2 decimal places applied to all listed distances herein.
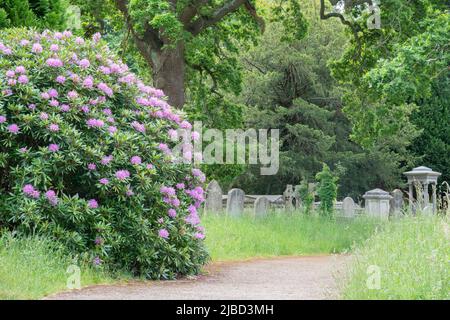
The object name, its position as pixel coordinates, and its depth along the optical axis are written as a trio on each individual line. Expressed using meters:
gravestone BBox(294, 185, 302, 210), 20.33
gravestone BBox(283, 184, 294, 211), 26.82
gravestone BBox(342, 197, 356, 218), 20.29
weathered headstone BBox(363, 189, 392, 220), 22.74
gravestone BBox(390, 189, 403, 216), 23.14
